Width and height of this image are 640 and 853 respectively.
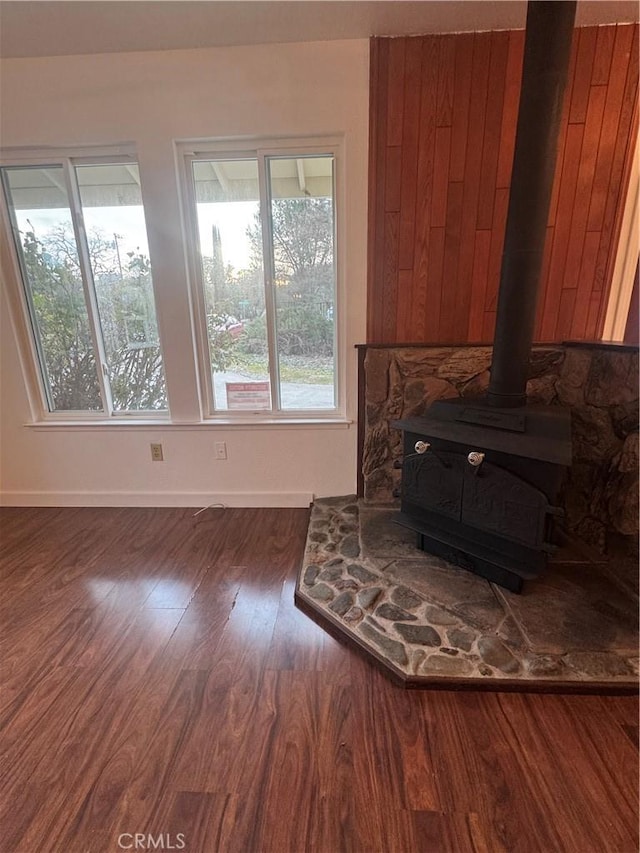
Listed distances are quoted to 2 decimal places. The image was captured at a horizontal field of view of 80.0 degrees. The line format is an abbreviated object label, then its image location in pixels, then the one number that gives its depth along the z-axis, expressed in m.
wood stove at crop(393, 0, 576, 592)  1.39
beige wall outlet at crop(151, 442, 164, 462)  2.49
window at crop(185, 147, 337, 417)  2.16
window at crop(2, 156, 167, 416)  2.24
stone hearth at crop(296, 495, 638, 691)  1.30
